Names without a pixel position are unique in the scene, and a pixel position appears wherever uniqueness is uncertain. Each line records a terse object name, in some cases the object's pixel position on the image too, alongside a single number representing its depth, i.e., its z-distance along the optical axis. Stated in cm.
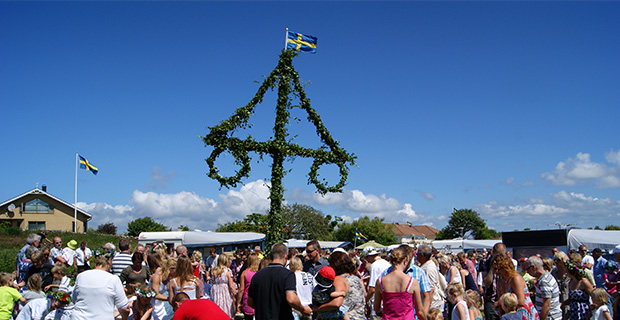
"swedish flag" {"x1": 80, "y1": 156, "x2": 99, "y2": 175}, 3625
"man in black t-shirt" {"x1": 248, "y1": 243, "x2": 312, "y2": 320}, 512
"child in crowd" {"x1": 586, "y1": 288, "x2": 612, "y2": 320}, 566
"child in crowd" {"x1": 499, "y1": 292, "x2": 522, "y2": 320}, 570
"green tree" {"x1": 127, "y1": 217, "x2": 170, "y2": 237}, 9150
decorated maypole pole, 1324
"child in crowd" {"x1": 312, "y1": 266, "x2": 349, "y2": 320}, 544
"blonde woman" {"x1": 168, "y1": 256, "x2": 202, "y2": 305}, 673
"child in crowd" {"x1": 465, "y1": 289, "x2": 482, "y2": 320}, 638
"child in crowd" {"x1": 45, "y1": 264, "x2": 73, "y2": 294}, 793
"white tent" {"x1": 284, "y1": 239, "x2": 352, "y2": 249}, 3456
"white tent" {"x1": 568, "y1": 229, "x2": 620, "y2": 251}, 1956
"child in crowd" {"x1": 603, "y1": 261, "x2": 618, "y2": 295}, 690
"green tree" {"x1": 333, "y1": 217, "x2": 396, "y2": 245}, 7619
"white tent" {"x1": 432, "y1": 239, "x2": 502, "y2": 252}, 2869
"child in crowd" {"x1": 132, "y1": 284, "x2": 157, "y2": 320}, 652
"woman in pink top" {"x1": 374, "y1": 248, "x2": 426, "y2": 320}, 554
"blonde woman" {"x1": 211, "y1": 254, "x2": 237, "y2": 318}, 806
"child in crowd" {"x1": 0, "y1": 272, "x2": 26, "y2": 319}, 686
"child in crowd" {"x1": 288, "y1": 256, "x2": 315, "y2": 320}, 582
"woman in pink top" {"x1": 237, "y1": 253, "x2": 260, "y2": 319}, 754
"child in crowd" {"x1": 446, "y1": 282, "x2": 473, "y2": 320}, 629
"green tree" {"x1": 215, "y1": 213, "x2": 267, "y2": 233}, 6592
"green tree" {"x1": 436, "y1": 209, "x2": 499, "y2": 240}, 9400
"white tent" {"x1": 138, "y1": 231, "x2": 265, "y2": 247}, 2252
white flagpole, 4451
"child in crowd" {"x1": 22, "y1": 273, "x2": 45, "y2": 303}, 716
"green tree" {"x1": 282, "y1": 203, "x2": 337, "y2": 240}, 6406
